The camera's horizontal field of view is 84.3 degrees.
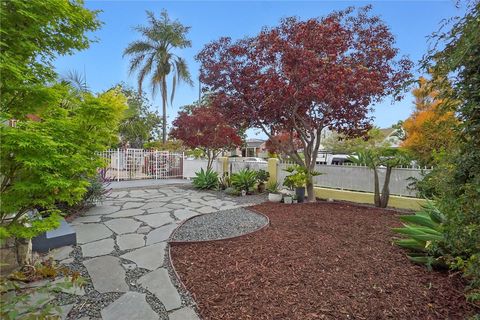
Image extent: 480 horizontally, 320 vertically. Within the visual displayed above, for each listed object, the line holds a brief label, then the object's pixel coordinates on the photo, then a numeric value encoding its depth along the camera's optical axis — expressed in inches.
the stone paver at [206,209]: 236.4
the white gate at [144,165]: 476.1
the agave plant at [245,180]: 345.7
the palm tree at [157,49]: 625.9
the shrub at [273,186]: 327.6
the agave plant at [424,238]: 112.2
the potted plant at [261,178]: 356.8
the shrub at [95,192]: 229.9
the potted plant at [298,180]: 275.6
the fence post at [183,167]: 540.4
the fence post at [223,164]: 466.0
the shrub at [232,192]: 337.4
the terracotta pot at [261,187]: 355.9
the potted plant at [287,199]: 279.0
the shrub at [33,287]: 55.1
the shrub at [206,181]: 386.0
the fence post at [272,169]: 361.3
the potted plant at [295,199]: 283.5
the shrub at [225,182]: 384.7
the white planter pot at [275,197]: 286.0
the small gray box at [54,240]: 131.6
